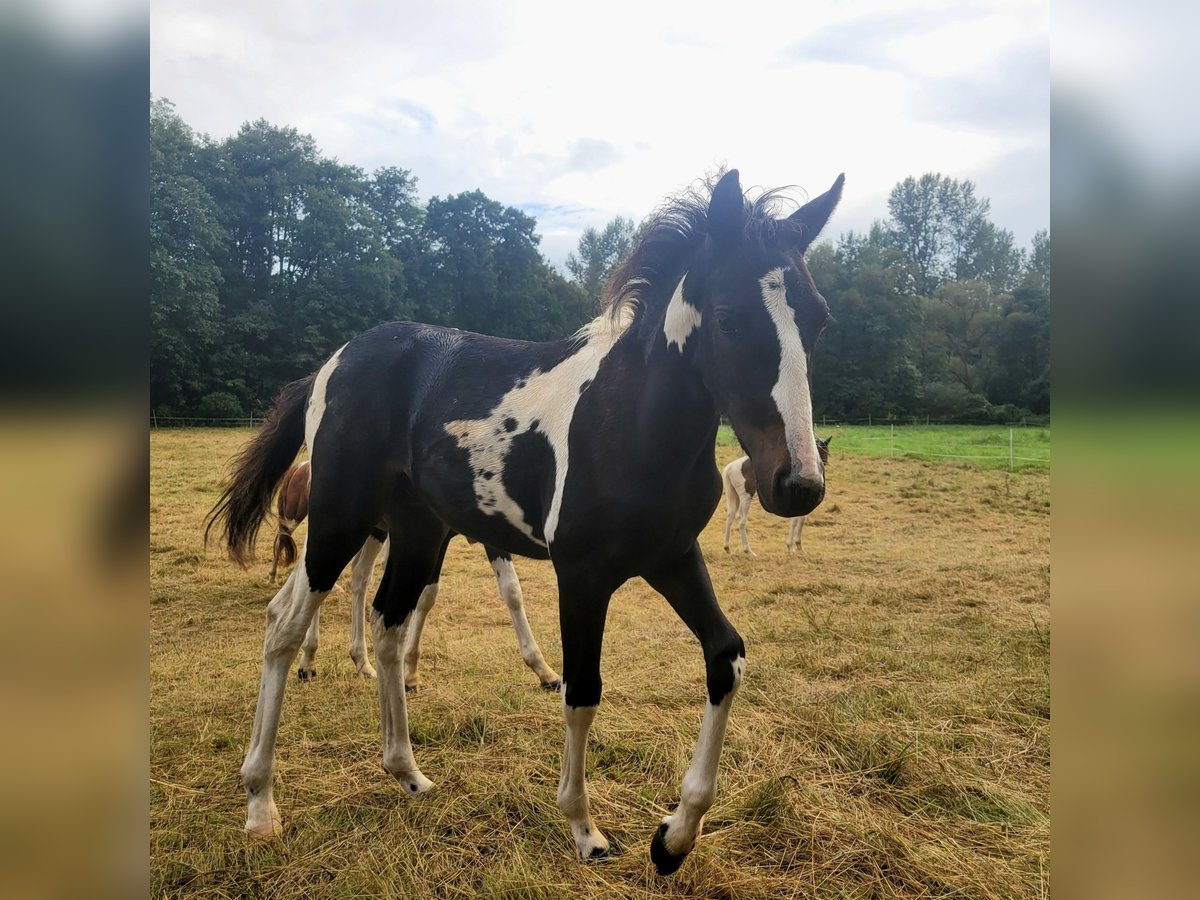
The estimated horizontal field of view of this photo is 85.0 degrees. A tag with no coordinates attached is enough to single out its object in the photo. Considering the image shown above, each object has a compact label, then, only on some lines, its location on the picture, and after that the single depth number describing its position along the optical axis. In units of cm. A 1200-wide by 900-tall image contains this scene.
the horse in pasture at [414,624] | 421
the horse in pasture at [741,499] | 879
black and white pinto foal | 193
